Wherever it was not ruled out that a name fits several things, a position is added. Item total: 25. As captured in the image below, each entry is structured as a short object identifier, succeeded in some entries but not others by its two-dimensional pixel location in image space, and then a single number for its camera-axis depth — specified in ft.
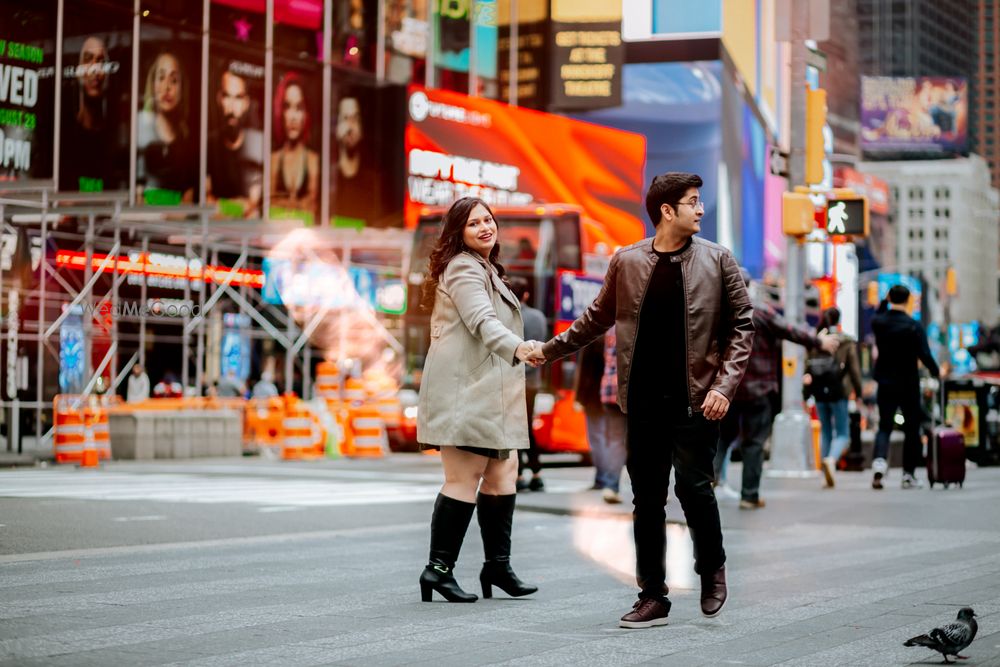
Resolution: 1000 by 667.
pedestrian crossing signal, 59.62
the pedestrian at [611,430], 44.70
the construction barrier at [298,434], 76.69
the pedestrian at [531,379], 44.78
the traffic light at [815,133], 58.13
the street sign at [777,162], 58.90
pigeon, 17.29
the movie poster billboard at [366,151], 121.08
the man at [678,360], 21.53
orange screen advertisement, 125.90
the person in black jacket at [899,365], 49.42
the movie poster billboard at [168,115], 101.09
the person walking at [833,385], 54.95
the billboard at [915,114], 491.72
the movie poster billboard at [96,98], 95.35
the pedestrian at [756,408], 42.04
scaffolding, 79.00
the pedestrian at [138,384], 89.15
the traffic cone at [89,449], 65.72
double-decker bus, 73.77
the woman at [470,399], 22.99
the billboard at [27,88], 90.02
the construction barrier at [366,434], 80.69
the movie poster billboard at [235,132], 107.65
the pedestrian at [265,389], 98.58
